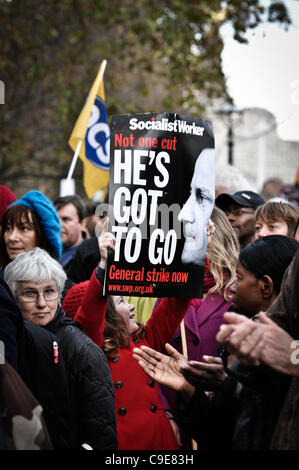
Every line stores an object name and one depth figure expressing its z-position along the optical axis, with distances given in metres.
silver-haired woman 3.43
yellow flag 6.58
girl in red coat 3.73
